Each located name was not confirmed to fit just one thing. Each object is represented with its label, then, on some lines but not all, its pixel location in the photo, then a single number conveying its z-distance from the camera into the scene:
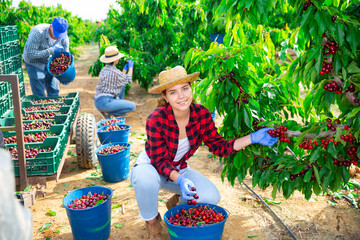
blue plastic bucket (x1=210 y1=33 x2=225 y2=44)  7.16
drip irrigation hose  2.96
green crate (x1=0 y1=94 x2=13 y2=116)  5.67
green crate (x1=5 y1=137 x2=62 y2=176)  3.43
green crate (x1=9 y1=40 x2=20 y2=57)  6.37
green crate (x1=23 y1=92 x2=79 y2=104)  5.89
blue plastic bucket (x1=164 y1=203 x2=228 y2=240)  2.40
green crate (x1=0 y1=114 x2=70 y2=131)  4.58
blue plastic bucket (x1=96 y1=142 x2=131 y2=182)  4.18
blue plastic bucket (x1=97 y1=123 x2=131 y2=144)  4.94
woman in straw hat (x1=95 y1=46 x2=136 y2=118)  6.32
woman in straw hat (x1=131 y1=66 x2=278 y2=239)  2.79
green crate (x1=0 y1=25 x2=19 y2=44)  5.83
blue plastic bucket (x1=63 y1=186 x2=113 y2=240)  2.85
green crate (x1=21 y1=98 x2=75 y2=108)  5.52
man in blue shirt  6.06
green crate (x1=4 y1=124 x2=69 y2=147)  4.30
